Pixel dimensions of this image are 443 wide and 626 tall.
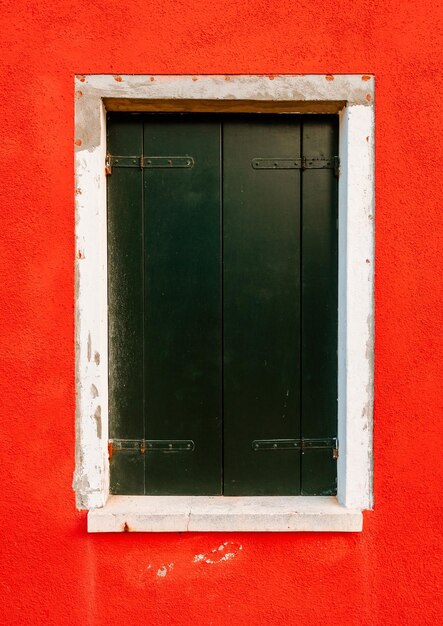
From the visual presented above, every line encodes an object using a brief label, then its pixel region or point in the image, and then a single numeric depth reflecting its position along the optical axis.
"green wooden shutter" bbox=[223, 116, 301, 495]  2.51
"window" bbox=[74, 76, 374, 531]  2.50
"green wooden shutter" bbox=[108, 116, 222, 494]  2.50
